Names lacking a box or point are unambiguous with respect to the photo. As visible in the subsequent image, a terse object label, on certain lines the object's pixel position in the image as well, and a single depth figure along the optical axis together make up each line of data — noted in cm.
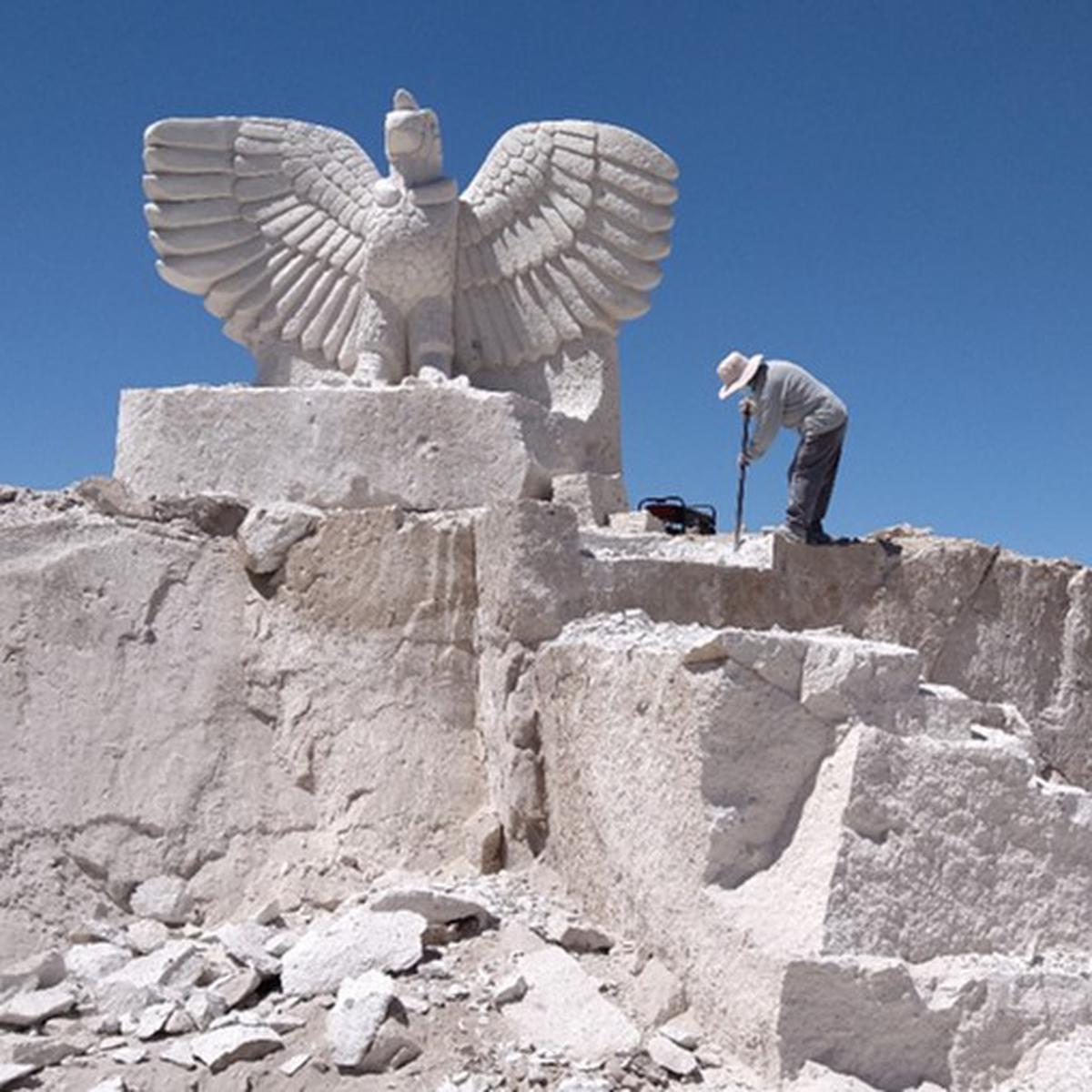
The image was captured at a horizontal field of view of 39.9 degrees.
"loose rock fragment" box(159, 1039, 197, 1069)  410
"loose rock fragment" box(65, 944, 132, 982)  472
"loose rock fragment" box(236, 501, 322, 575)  590
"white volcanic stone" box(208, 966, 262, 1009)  437
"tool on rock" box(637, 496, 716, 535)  773
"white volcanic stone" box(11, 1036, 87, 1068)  422
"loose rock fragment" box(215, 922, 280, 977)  452
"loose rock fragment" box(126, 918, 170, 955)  497
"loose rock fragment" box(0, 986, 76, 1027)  442
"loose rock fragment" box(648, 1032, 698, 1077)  390
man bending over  643
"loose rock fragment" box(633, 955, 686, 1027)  417
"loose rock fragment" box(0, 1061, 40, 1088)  414
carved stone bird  813
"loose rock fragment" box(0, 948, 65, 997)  461
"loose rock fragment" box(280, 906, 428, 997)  432
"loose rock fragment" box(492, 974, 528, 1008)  418
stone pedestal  671
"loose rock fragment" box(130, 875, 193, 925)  523
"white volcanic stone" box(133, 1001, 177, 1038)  430
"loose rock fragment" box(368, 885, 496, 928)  455
